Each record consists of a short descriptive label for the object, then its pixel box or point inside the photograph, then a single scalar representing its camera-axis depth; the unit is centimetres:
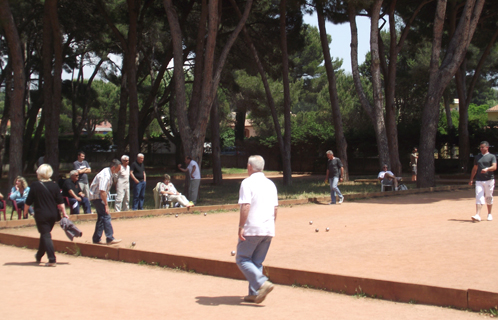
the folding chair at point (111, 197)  1535
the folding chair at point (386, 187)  1928
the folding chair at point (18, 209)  1324
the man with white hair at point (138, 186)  1498
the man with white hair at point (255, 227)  582
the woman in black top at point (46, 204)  814
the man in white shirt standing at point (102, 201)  934
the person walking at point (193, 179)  1655
